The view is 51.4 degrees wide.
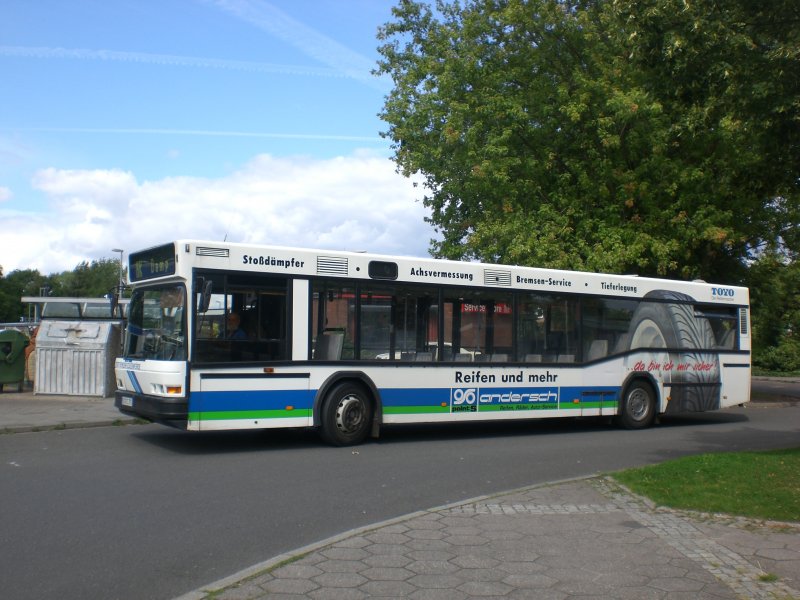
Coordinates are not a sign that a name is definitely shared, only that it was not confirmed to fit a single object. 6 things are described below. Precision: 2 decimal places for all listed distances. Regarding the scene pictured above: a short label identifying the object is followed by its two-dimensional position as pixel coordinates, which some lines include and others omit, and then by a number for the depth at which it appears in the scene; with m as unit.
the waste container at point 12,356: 18.16
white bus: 11.20
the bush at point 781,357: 38.31
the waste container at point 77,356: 17.39
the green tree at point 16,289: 108.56
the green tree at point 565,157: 22.23
